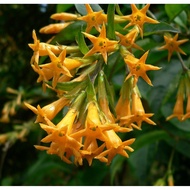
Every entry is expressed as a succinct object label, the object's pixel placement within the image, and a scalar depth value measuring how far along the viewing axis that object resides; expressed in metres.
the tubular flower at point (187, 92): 0.16
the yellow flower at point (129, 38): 0.14
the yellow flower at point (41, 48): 0.14
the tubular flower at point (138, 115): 0.15
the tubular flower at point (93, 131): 0.12
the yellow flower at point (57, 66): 0.13
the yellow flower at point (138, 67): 0.13
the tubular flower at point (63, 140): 0.12
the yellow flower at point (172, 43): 0.17
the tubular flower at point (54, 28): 0.17
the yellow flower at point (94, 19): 0.14
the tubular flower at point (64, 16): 0.18
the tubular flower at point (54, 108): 0.14
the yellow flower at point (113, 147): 0.13
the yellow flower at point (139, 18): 0.14
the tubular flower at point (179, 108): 0.17
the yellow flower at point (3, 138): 0.33
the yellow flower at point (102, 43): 0.13
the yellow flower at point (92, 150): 0.13
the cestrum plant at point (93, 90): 0.13
